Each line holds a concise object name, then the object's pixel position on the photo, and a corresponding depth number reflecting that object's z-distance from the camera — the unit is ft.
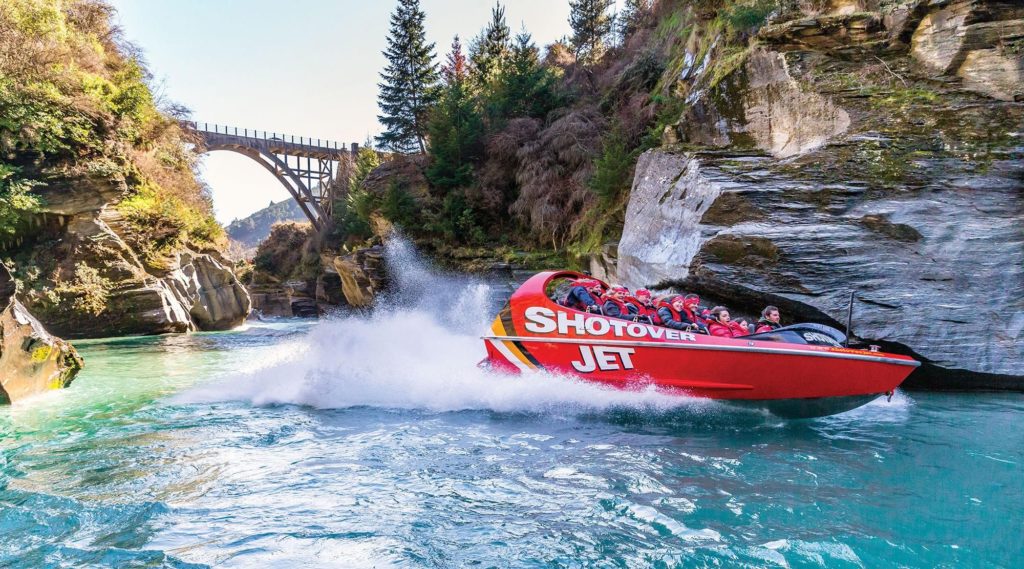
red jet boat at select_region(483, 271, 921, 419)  20.62
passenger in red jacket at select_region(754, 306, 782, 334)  23.88
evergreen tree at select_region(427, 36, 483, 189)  77.46
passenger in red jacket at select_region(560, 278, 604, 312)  25.69
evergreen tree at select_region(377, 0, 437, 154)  107.34
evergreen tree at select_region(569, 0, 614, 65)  114.11
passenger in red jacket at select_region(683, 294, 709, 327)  25.07
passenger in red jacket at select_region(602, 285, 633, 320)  25.00
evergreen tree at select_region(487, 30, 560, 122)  78.07
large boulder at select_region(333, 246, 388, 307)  78.64
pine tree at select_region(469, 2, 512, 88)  101.91
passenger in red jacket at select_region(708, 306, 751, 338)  23.70
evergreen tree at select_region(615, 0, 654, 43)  86.04
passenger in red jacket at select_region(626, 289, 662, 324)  24.81
